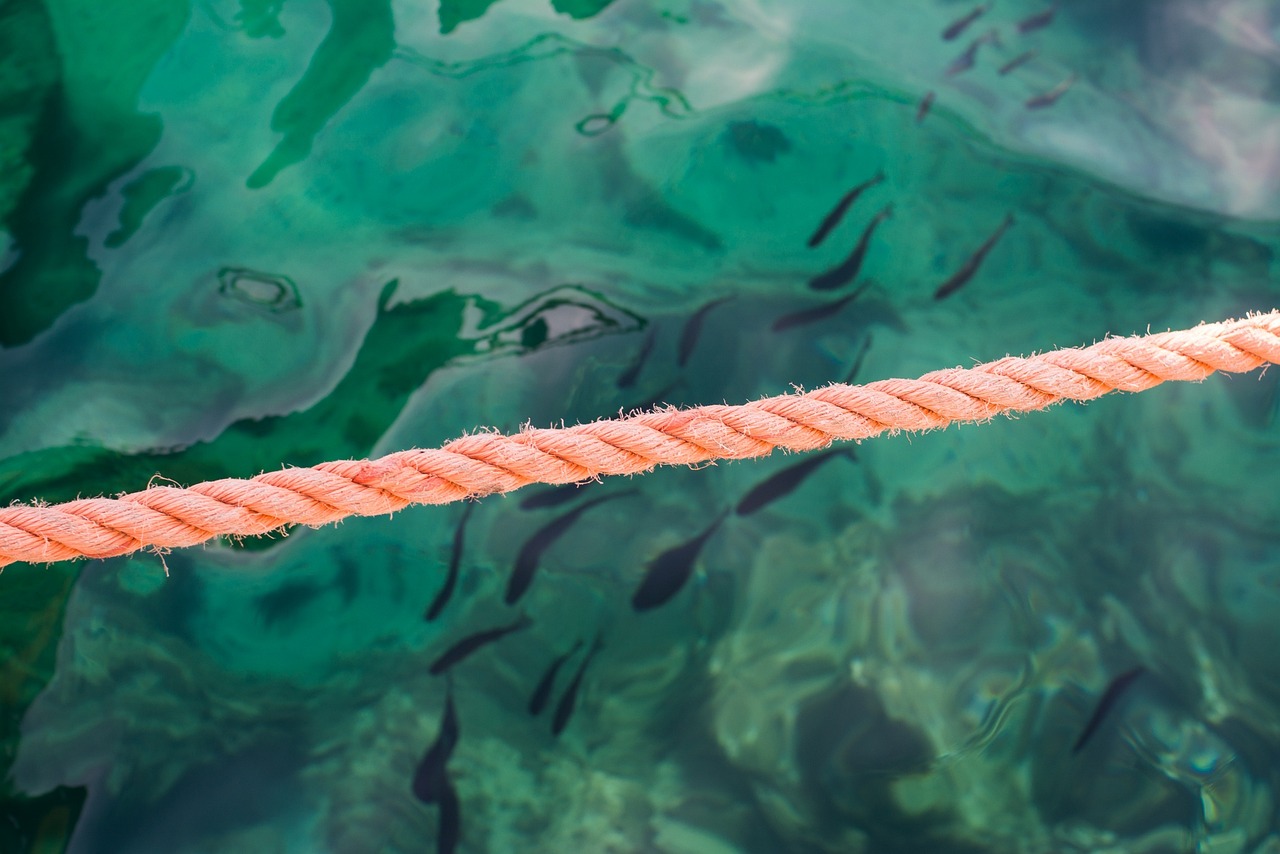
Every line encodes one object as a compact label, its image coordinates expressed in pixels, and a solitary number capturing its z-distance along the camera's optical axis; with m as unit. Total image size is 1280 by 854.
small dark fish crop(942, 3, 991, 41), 1.46
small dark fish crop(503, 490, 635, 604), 1.21
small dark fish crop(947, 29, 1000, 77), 1.44
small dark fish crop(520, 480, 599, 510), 1.24
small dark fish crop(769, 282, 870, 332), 1.33
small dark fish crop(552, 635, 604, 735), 1.19
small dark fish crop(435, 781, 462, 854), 1.14
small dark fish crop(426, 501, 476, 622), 1.20
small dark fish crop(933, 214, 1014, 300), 1.36
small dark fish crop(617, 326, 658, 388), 1.29
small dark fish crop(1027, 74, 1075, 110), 1.43
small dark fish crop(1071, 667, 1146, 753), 1.20
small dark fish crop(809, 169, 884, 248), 1.36
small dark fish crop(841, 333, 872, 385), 1.32
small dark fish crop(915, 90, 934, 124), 1.41
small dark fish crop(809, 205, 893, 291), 1.35
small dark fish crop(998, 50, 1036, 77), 1.45
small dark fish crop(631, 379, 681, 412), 1.29
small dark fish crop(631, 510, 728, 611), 1.22
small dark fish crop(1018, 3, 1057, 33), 1.47
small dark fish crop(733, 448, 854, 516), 1.26
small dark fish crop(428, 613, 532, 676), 1.18
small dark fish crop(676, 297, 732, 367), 1.30
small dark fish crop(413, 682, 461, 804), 1.15
